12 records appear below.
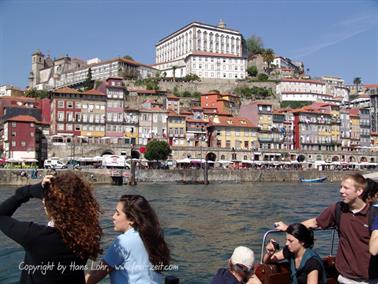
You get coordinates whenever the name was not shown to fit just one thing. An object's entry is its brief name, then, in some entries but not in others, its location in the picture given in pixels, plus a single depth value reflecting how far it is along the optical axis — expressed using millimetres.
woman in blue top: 3992
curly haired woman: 3320
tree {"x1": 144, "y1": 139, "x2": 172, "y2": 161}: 63219
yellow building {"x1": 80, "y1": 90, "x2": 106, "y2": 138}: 68125
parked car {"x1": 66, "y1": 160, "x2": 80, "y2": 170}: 54888
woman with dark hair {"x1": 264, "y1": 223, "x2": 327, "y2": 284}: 4543
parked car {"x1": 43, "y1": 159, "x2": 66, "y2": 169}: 56062
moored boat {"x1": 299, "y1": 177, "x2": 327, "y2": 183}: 65162
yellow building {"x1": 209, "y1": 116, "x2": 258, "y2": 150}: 74500
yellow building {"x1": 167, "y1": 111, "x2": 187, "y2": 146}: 71438
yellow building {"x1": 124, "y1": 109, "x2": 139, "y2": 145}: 70438
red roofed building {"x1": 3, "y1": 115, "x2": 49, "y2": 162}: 60688
